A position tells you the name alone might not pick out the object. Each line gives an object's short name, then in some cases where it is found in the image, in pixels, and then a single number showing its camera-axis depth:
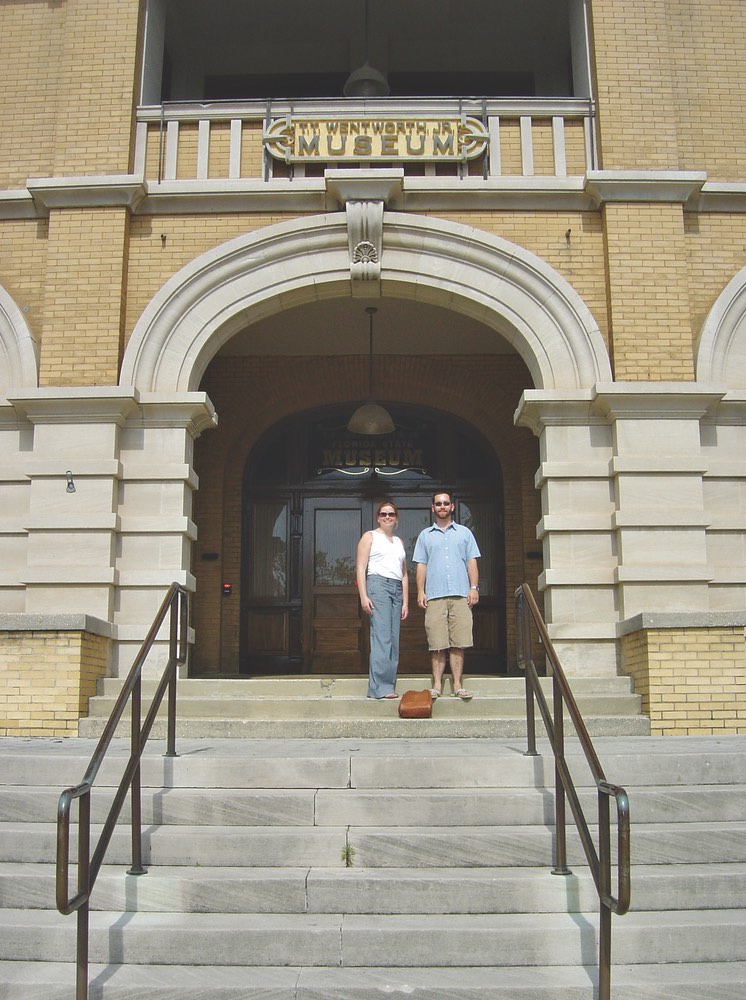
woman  8.53
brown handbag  8.01
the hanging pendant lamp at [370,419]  11.98
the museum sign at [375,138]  10.57
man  8.62
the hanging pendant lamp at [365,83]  11.37
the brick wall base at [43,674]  8.58
